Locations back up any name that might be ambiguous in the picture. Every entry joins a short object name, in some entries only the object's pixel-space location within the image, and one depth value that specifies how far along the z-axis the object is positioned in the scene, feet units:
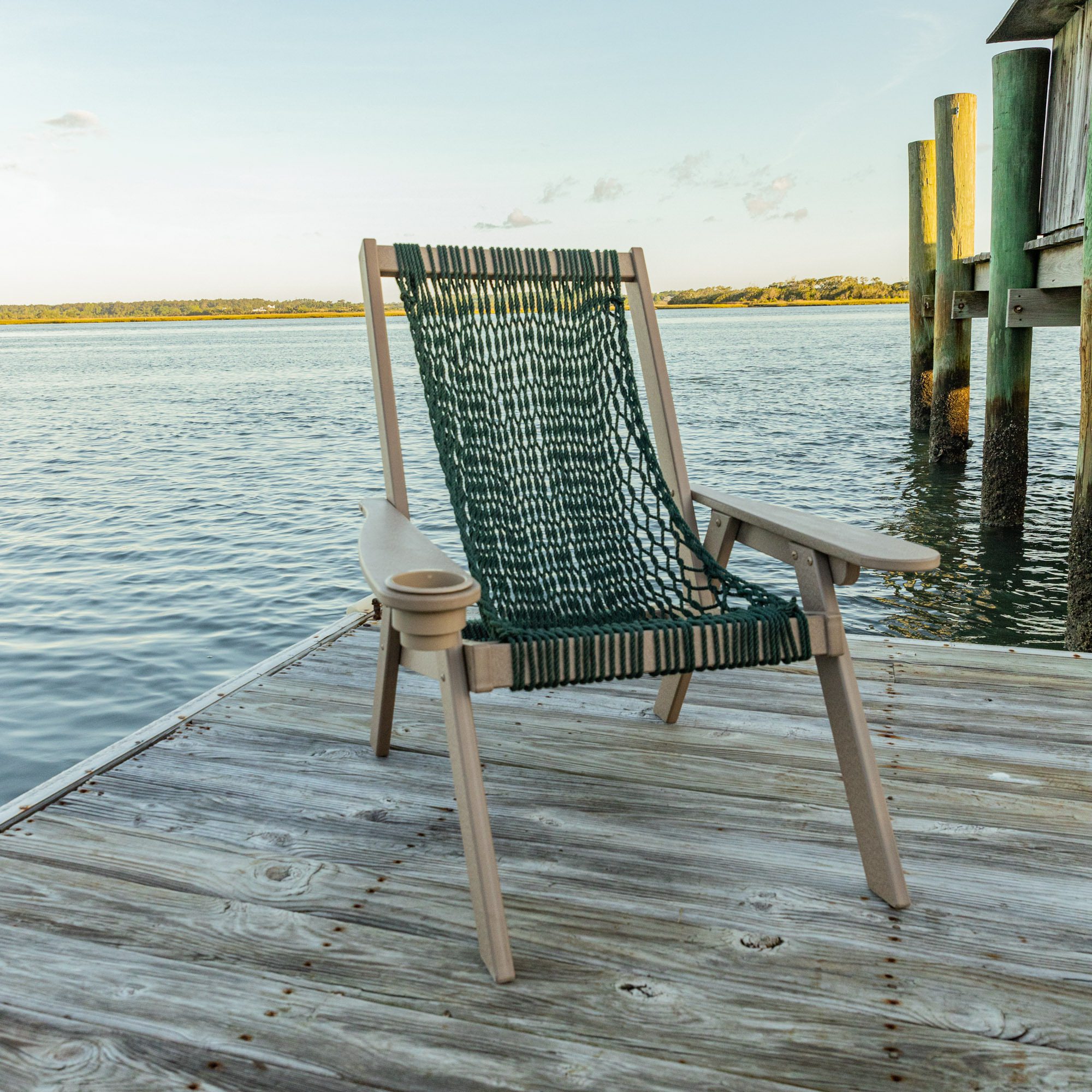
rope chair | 4.08
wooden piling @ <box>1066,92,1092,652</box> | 10.62
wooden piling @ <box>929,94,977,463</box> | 21.47
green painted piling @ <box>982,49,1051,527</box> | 15.06
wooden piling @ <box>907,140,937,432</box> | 24.76
